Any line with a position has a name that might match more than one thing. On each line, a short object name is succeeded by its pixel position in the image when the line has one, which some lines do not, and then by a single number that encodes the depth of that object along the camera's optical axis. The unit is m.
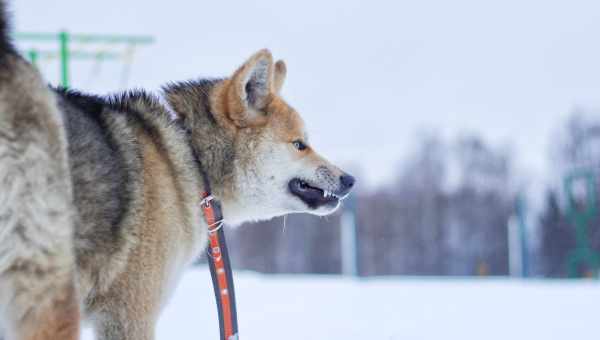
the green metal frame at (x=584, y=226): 19.19
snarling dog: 2.00
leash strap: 3.41
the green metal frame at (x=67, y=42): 10.31
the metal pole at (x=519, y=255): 17.50
